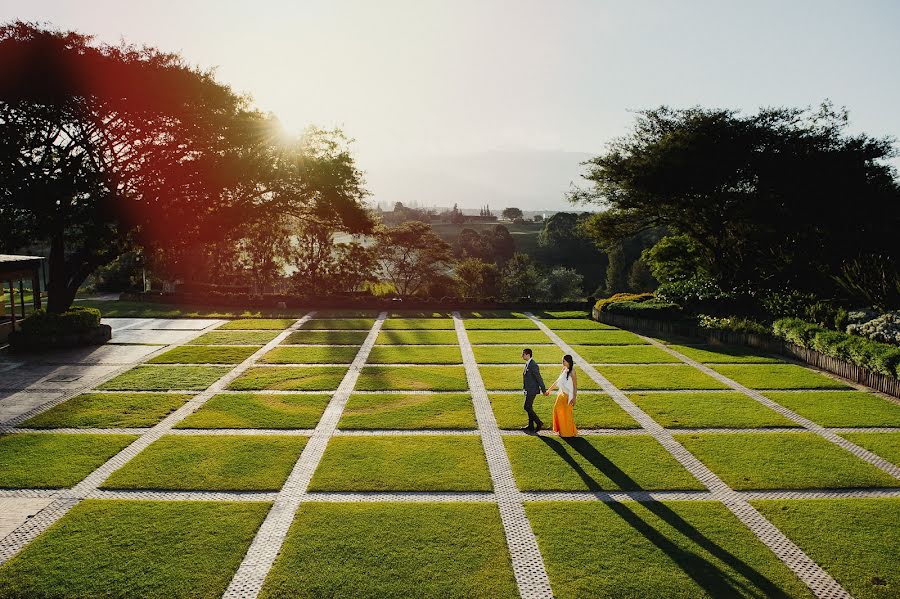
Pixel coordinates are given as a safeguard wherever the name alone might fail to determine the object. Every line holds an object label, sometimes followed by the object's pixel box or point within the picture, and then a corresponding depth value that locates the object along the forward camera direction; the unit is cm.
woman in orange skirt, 1140
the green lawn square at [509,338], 2238
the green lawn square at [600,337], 2259
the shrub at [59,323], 1958
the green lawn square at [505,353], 1914
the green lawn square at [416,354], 1880
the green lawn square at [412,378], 1557
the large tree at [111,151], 1967
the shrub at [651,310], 2516
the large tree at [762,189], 2402
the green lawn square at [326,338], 2175
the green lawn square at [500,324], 2589
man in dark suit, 1214
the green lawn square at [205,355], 1839
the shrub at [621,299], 2858
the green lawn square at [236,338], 2153
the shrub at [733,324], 2138
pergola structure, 1936
